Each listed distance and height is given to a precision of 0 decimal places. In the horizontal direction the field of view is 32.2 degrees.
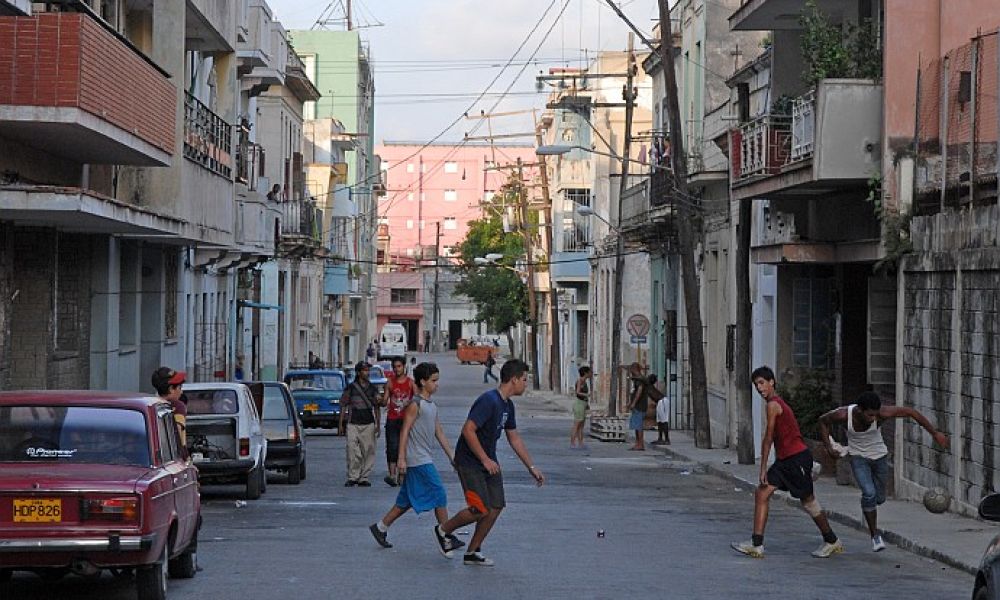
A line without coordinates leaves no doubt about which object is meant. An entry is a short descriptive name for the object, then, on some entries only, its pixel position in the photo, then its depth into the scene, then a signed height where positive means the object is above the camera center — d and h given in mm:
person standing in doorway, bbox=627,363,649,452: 39406 -1900
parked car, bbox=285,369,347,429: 44719 -1913
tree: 99938 +1995
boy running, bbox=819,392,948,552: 17719 -1220
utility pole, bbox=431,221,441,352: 152262 +81
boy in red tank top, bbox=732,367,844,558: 16844 -1402
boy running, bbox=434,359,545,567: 15703 -1244
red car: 11758 -1174
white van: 116875 -1265
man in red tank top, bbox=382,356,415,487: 24438 -1201
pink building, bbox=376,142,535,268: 161375 +12334
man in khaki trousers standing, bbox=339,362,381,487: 26609 -1654
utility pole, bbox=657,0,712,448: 35812 +1458
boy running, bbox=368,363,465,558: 16750 -1374
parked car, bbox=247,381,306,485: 26922 -1741
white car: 23172 -1572
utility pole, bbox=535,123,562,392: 78688 +397
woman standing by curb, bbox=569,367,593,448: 41000 -1904
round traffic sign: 44688 -6
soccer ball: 19797 -1983
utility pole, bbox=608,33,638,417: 51344 +396
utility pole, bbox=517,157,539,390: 84569 +1965
